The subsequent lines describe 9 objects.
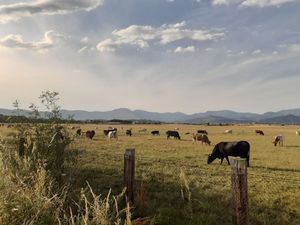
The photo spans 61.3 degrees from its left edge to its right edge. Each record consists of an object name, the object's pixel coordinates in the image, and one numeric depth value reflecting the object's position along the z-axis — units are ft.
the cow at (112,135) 98.13
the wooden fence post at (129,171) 23.15
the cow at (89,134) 95.21
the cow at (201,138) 86.46
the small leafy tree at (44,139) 26.37
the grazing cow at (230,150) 51.22
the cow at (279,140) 86.96
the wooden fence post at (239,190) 15.72
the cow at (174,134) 110.42
